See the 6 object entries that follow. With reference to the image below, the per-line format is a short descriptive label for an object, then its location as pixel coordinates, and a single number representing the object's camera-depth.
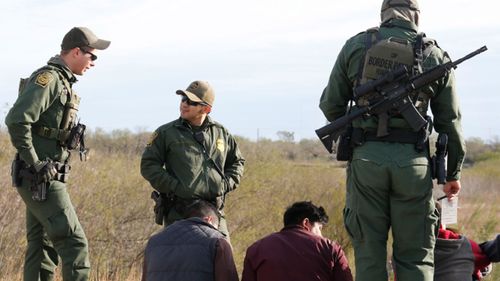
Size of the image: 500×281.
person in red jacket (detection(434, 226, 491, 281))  6.50
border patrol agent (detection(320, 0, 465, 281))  5.98
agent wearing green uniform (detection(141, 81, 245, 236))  7.61
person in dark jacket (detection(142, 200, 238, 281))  5.66
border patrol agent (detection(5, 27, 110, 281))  6.98
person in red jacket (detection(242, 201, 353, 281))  6.21
